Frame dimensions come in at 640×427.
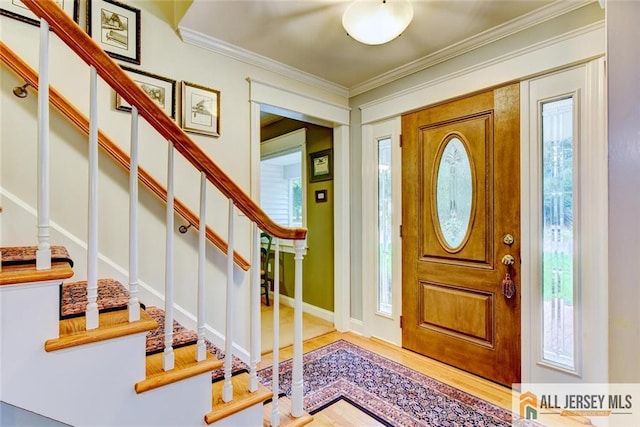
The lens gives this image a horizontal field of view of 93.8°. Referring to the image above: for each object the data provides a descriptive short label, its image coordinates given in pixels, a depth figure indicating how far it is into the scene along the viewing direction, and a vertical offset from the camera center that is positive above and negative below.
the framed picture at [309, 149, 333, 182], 3.26 +0.55
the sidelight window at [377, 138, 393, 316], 2.76 -0.12
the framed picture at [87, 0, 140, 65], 1.71 +1.10
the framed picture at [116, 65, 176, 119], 1.79 +0.80
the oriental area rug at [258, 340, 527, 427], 1.71 -1.16
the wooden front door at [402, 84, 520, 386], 2.02 -0.13
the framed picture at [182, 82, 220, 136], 2.02 +0.73
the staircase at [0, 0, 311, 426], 0.86 -0.38
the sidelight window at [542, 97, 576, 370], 1.79 -0.11
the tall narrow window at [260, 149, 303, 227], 4.64 +0.39
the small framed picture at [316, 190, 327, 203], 3.35 +0.21
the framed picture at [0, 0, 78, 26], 1.47 +1.01
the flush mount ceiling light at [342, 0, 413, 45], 1.61 +1.10
